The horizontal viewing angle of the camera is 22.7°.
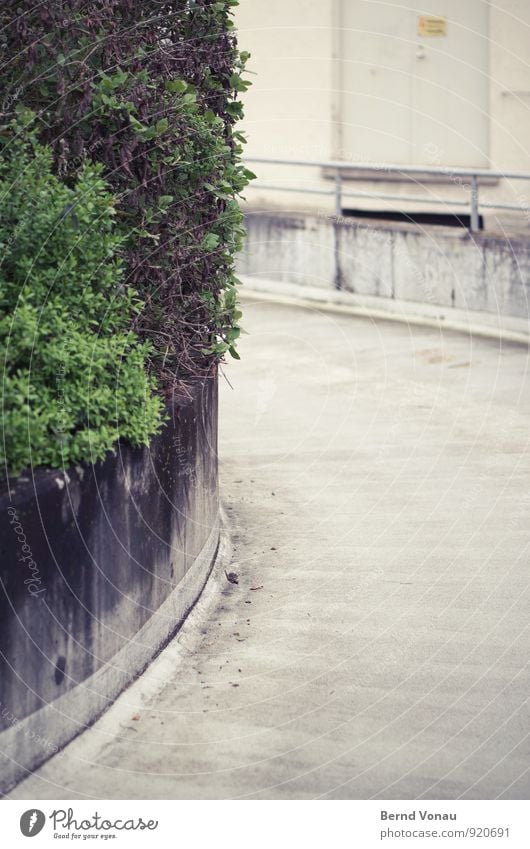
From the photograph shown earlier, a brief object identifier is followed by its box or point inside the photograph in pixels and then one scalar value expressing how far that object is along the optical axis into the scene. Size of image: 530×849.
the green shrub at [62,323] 5.93
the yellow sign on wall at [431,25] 18.98
